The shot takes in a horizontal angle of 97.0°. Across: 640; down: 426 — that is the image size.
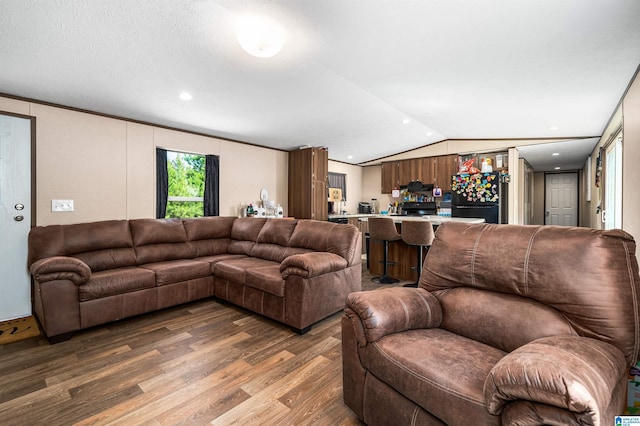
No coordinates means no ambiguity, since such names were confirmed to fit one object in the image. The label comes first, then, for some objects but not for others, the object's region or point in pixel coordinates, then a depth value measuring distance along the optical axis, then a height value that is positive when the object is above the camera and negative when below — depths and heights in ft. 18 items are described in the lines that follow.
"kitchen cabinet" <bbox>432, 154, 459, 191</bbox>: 21.11 +3.10
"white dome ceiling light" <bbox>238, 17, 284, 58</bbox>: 6.84 +4.30
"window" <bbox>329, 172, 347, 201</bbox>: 24.06 +2.55
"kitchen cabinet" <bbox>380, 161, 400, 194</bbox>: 24.39 +2.98
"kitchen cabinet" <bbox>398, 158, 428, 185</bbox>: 22.77 +3.36
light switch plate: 10.69 +0.21
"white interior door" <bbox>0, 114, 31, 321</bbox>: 9.69 -0.11
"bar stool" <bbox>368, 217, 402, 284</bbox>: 13.50 -1.12
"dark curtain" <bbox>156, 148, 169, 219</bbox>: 13.71 +1.38
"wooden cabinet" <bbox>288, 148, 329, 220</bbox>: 18.48 +1.84
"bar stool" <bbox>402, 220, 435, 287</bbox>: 12.12 -0.97
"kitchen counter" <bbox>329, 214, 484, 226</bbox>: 13.30 -0.49
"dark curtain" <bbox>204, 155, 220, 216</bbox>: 15.62 +1.39
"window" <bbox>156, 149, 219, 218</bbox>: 13.89 +1.39
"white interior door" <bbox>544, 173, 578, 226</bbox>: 27.84 +1.14
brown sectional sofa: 8.43 -2.09
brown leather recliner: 3.01 -1.77
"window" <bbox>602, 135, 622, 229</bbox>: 11.97 +1.19
